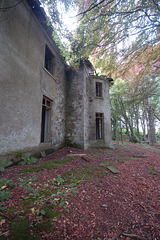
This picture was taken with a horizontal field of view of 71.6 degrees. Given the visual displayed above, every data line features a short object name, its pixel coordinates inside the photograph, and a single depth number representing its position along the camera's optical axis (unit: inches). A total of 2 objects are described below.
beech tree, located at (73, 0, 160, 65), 129.3
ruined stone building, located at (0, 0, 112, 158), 146.2
